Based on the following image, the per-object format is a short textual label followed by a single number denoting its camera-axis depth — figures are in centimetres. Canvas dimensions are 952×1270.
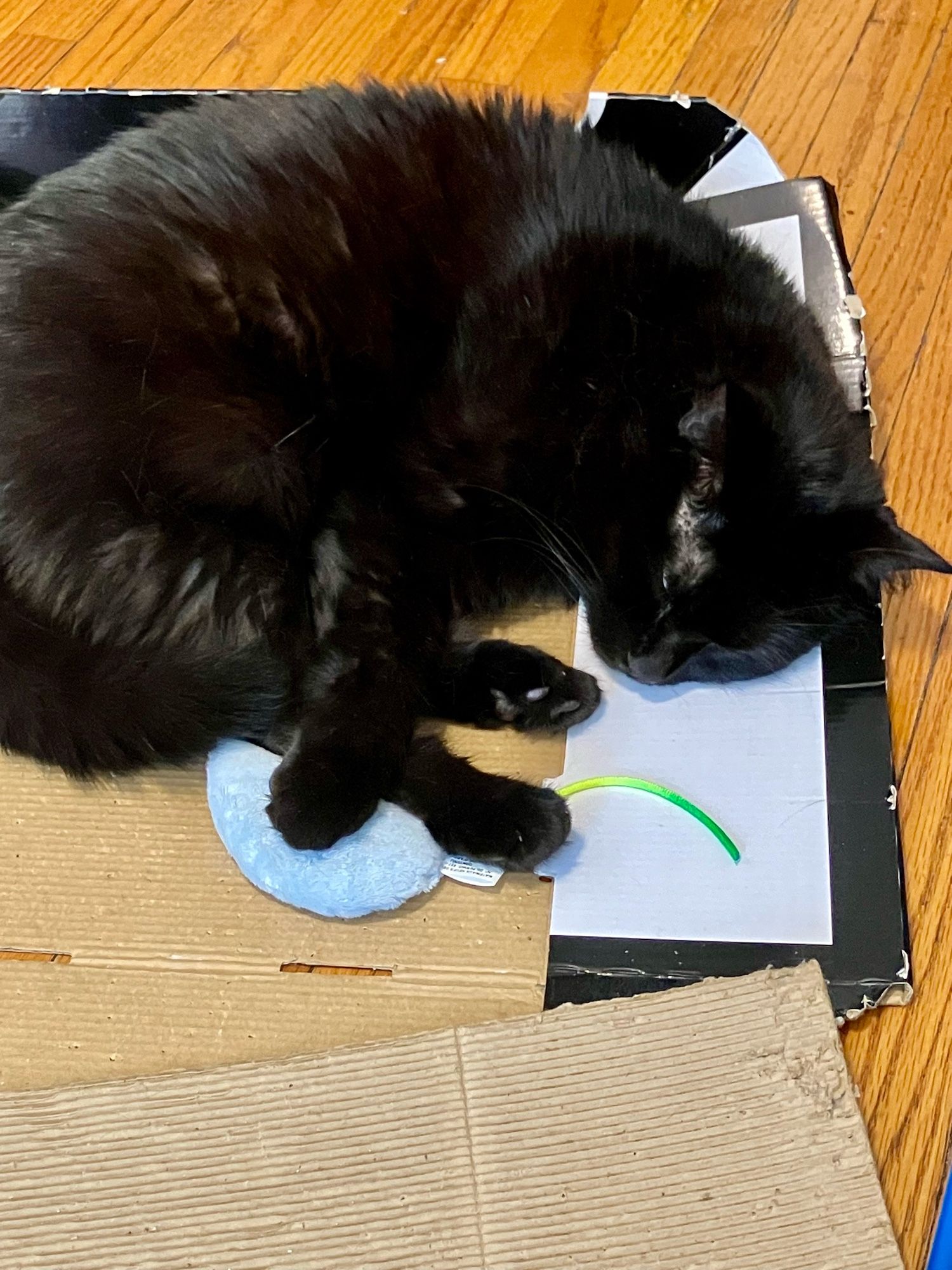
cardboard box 103
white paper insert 109
